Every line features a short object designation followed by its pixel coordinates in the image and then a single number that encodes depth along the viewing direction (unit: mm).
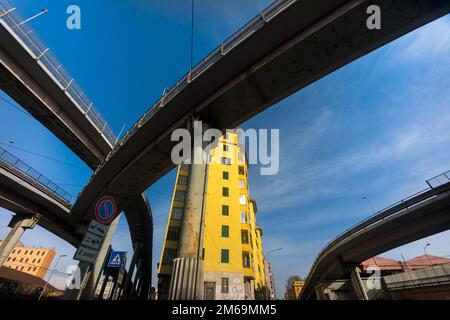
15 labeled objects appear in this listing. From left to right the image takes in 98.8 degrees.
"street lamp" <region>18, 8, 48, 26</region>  8473
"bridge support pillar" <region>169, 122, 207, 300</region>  4957
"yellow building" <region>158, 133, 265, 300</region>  20188
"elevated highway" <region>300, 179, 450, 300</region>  15641
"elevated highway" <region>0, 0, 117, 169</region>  8602
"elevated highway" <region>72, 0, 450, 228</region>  5652
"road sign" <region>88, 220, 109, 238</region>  4707
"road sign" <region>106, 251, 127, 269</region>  15883
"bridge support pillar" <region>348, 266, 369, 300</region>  25344
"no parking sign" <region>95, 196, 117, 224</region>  5092
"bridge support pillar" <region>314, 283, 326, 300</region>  30828
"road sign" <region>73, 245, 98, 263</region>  4281
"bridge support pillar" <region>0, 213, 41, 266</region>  15567
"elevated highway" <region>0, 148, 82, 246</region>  13634
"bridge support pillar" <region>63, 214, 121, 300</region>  12695
